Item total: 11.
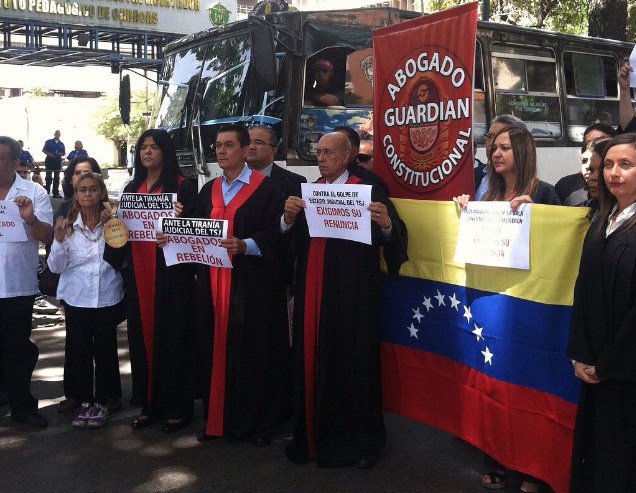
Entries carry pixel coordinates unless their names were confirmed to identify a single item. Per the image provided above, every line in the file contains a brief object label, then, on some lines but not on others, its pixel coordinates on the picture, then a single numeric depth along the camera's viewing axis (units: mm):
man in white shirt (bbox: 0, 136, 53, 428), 5590
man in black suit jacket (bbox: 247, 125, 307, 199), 6254
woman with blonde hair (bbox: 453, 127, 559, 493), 4516
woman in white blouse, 5605
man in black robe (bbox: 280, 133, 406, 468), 4840
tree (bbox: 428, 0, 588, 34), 18250
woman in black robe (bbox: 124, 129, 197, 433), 5516
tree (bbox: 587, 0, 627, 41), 13273
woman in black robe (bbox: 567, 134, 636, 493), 3420
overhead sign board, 24172
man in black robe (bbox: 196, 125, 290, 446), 5234
